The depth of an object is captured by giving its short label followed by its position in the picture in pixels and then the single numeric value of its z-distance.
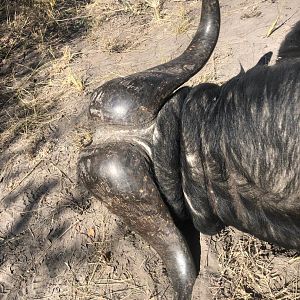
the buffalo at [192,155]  1.58
